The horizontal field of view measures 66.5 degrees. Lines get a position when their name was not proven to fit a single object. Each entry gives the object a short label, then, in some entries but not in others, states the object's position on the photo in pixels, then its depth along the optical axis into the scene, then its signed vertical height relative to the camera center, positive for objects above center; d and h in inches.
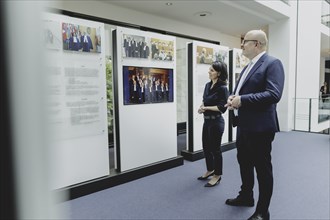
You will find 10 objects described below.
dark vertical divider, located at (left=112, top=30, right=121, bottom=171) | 135.1 +4.4
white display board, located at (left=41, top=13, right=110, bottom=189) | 117.4 +1.7
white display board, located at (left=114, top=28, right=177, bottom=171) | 138.7 -2.9
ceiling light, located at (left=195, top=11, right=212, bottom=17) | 247.0 +84.7
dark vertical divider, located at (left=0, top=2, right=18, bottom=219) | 10.8 -1.6
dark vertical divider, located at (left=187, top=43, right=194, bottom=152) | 176.7 -2.0
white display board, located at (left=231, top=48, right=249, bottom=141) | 210.2 +29.4
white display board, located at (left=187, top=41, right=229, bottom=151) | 177.9 +16.3
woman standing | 124.6 -7.1
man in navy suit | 83.0 -2.9
